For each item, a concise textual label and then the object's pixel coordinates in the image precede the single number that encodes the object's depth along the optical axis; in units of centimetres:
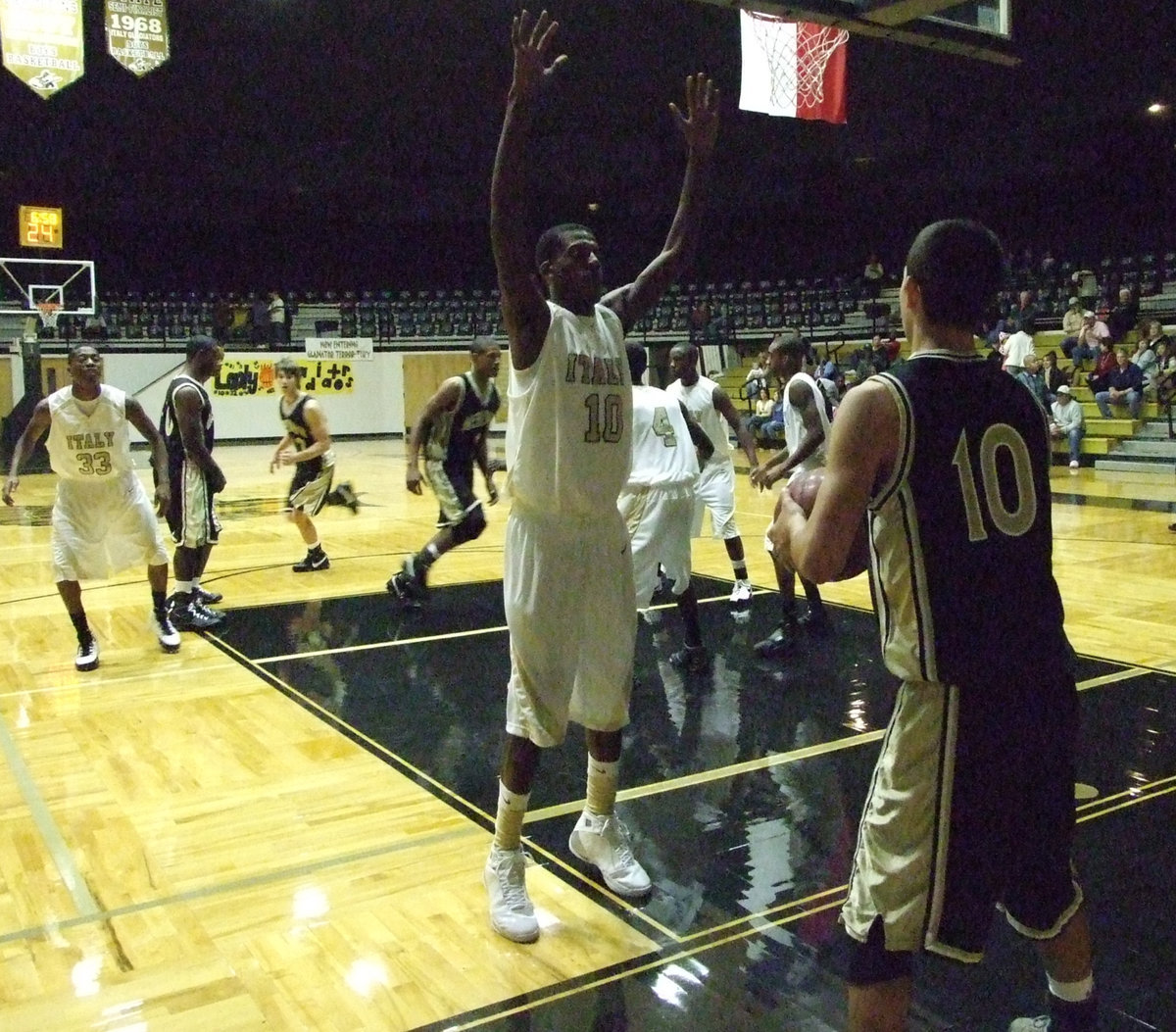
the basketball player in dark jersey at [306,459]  874
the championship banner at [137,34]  1316
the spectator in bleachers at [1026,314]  1884
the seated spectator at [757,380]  2111
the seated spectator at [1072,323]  1835
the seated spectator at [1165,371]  1577
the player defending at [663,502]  576
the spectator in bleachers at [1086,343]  1778
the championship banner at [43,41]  1198
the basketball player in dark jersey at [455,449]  747
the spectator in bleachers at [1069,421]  1659
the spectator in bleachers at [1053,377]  1691
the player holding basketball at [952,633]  194
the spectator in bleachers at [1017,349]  1773
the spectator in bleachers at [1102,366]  1722
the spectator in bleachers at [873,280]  2355
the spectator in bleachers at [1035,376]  1675
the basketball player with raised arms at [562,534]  303
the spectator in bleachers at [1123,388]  1680
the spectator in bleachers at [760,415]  2003
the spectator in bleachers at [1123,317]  1797
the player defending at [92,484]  606
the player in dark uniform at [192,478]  675
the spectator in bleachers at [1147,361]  1691
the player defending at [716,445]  693
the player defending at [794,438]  598
